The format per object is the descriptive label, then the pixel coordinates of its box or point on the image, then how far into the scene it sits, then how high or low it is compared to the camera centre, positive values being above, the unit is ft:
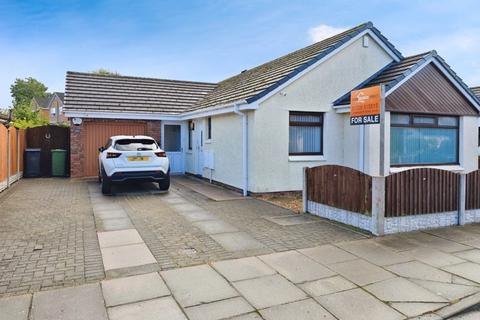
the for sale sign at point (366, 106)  26.17 +3.20
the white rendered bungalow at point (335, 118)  36.91 +3.33
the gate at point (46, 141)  53.88 +1.06
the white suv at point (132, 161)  36.01 -1.22
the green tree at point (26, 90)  223.30 +35.50
